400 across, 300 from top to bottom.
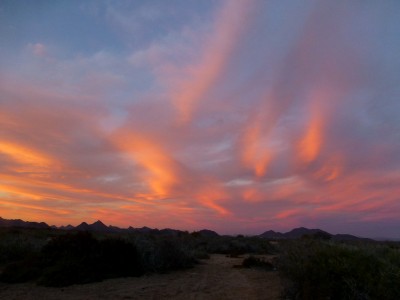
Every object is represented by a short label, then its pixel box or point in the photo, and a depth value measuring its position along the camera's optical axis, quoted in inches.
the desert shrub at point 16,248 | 623.8
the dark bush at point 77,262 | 485.4
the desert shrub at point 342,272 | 296.4
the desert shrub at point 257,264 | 645.3
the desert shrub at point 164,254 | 584.7
